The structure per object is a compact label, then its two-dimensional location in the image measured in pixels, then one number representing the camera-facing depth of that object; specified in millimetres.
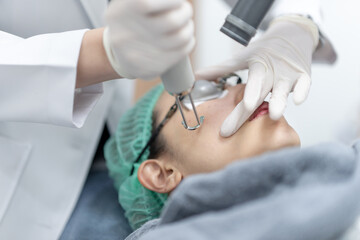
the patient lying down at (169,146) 791
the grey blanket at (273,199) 482
